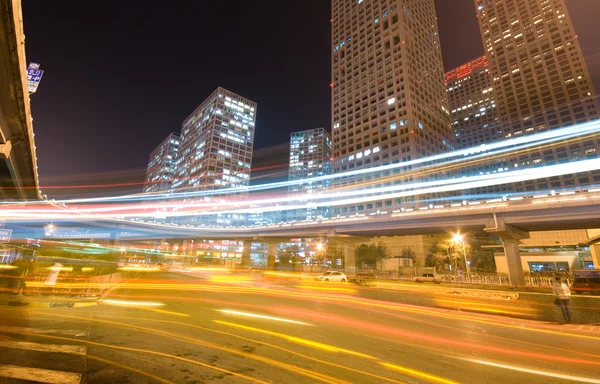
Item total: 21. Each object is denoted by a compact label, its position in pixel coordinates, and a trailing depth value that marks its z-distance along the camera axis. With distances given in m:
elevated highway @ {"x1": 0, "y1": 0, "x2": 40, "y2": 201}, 6.80
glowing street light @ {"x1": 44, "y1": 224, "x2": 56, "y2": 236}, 52.99
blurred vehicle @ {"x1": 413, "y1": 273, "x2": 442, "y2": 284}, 39.56
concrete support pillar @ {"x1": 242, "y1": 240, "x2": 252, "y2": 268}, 63.67
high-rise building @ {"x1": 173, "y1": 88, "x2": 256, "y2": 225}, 141.29
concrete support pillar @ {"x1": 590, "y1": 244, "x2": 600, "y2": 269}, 43.12
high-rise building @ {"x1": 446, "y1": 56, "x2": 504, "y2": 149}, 146.25
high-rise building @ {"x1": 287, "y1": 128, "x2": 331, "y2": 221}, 181.75
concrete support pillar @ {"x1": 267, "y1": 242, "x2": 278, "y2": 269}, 62.10
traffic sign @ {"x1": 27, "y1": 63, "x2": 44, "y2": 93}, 22.36
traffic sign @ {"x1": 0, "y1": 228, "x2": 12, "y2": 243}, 27.89
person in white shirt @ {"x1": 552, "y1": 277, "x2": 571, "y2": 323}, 11.60
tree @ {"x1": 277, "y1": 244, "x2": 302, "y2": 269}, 59.85
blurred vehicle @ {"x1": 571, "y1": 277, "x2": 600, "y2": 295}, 22.92
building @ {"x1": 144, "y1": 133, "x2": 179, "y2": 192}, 190.98
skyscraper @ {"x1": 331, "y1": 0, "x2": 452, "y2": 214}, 92.06
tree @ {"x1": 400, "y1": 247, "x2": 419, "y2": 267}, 71.59
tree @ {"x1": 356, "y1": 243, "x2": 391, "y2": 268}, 69.94
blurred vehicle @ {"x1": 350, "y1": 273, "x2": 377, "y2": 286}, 30.04
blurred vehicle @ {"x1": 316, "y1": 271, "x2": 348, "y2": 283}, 33.62
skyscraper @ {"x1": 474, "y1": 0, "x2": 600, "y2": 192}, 106.19
